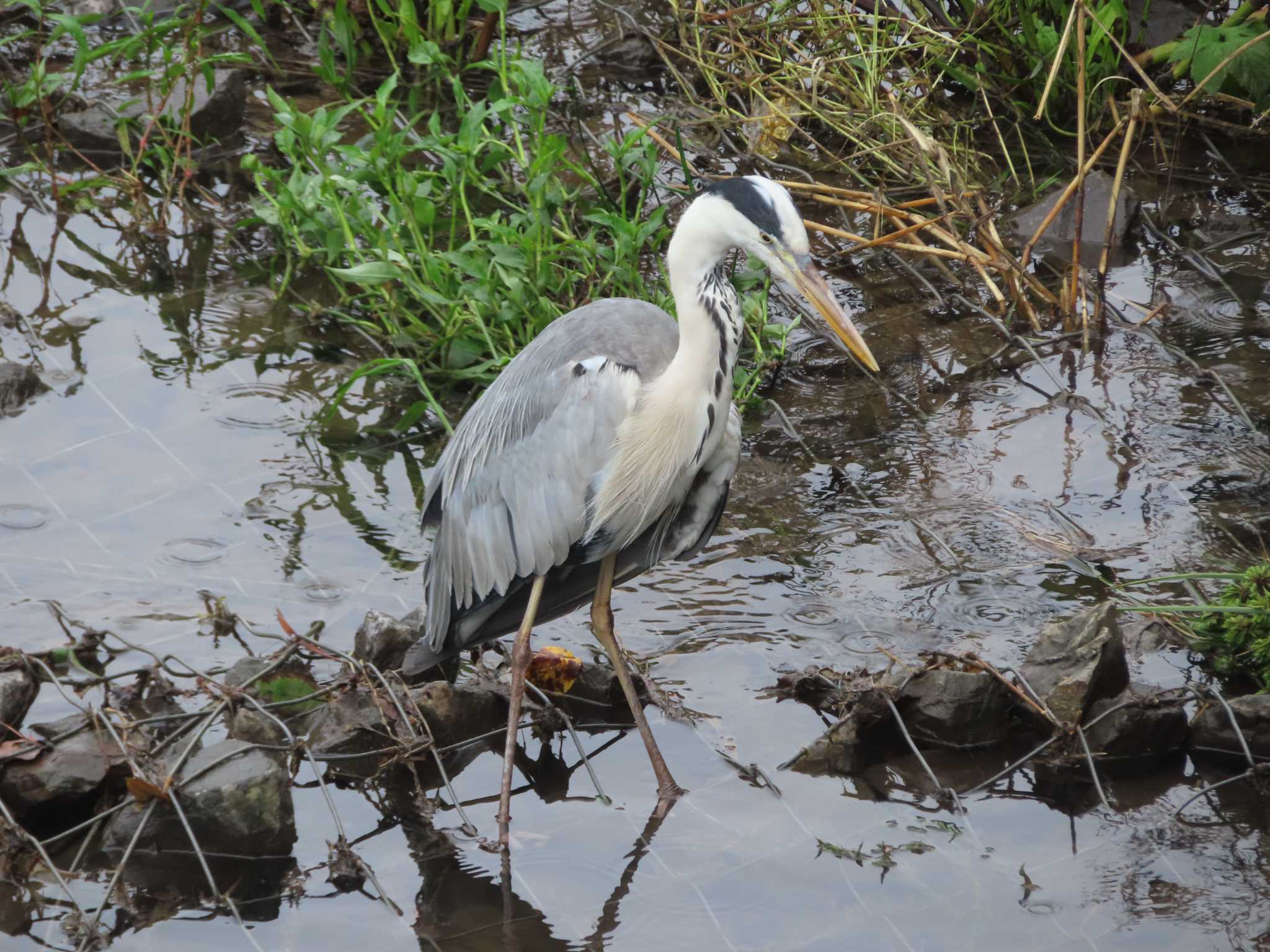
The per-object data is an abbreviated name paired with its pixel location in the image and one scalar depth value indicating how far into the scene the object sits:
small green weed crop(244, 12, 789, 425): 10.72
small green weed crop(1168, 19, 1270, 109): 12.80
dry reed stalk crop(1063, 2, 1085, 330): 10.98
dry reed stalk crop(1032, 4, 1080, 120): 11.25
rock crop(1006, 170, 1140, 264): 12.80
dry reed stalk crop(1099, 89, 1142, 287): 10.62
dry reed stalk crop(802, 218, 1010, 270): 11.08
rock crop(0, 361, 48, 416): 11.08
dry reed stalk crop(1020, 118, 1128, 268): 10.75
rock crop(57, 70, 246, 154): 14.16
